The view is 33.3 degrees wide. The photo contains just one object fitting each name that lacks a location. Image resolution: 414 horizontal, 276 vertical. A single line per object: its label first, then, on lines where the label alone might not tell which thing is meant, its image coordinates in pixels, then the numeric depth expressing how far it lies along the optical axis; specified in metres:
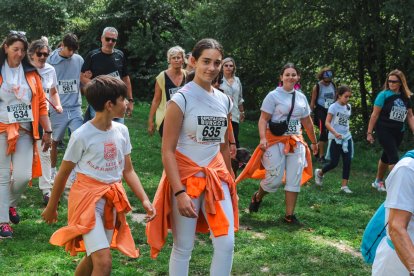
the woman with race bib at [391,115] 10.15
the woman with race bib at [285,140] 7.96
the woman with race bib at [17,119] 6.73
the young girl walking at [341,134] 10.71
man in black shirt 8.82
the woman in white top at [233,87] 10.28
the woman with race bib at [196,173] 4.82
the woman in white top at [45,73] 8.23
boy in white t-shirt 4.75
